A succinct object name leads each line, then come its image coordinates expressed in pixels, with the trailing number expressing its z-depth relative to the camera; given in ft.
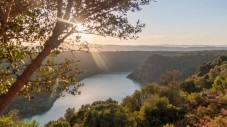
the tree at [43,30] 16.65
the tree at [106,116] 70.12
